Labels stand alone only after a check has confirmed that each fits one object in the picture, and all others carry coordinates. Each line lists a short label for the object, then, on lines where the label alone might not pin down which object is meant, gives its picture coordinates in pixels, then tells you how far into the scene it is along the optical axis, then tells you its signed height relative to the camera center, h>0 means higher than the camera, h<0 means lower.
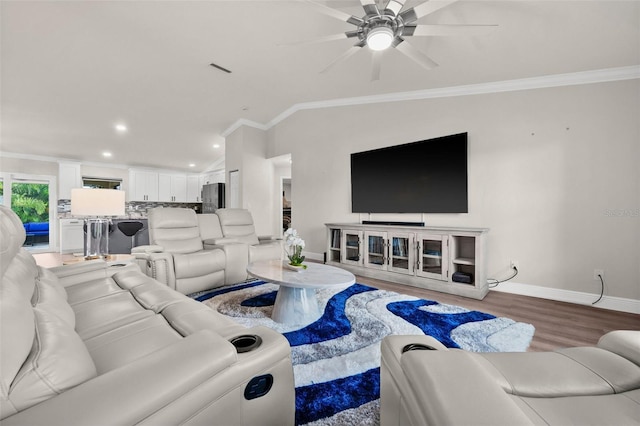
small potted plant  2.38 -0.32
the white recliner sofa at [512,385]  0.53 -0.48
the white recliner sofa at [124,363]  0.54 -0.41
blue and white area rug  1.29 -0.91
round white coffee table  2.00 -0.65
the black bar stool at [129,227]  4.63 -0.31
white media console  2.97 -0.57
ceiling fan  1.92 +1.45
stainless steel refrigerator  7.36 +0.37
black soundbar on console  3.64 -0.17
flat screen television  3.39 +0.48
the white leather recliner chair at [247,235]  3.37 -0.36
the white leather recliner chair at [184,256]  2.63 -0.49
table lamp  2.46 +0.06
